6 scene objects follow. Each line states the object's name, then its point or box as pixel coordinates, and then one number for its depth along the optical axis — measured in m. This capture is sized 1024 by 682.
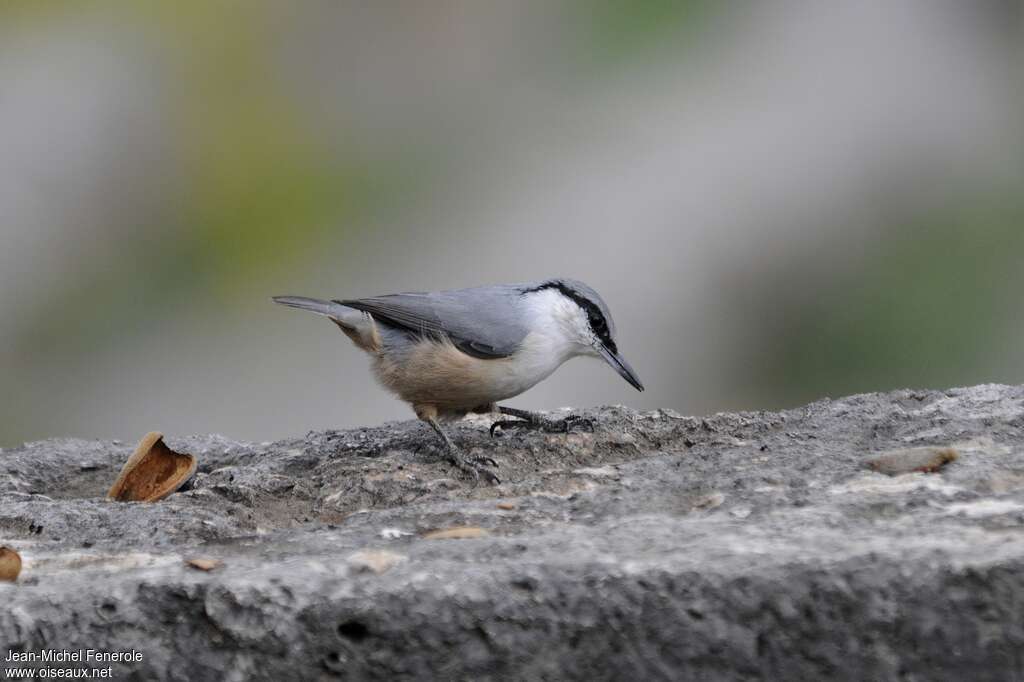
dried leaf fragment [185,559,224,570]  5.50
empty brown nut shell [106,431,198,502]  7.63
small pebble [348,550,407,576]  5.37
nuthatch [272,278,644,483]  9.32
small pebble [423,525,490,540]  5.87
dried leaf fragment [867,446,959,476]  6.30
